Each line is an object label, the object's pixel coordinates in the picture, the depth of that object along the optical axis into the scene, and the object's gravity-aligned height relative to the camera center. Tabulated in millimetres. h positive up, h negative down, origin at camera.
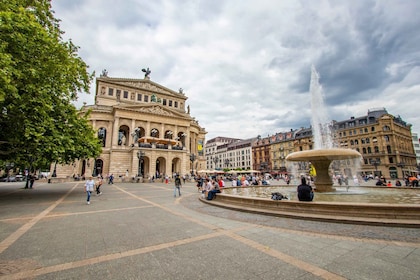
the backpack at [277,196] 8289 -1040
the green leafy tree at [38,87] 9016 +4589
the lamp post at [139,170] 30953 +587
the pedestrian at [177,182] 14468 -717
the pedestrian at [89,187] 11312 -760
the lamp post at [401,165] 46778 +1136
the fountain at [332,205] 5844 -1339
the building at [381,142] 47938 +7351
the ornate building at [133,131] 38406 +9319
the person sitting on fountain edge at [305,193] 7574 -833
